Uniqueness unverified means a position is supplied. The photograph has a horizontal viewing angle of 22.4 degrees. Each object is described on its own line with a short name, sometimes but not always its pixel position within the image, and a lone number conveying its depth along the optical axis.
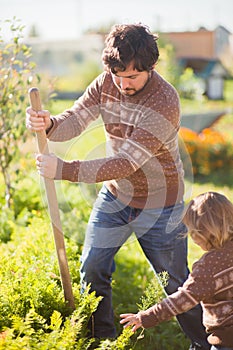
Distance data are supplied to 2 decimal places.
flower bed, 8.56
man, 2.88
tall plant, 4.61
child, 2.52
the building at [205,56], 22.38
